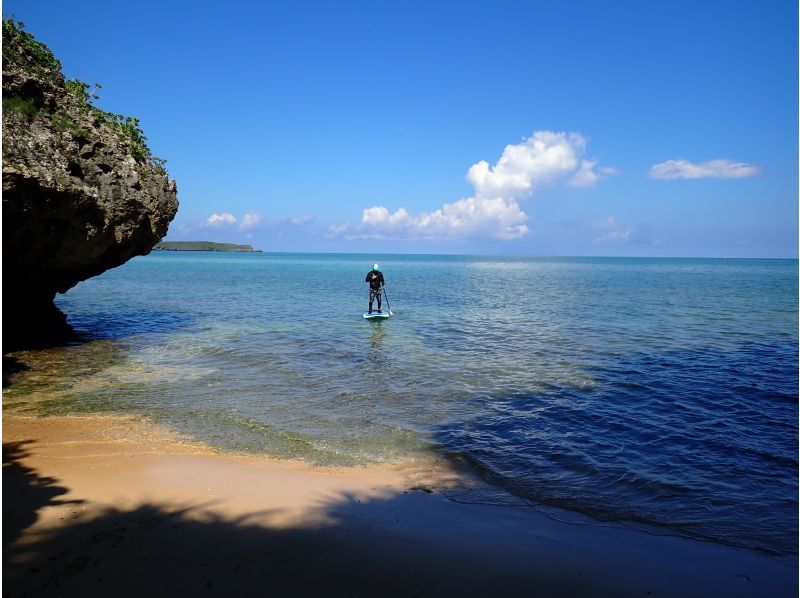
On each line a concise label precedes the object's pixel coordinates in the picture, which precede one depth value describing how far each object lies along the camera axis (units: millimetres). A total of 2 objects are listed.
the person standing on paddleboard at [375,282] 25833
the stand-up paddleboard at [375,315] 26523
